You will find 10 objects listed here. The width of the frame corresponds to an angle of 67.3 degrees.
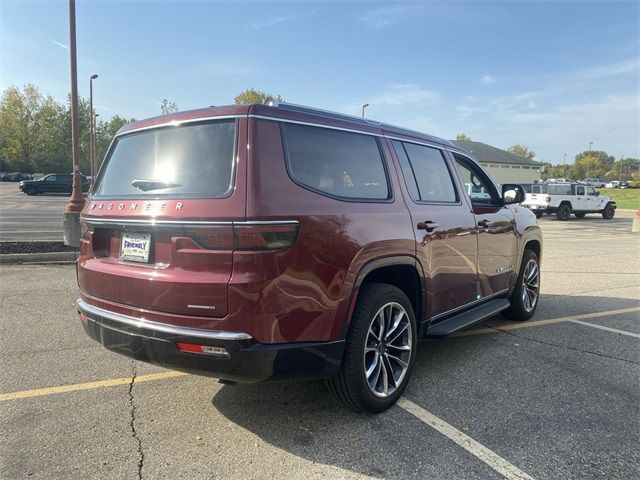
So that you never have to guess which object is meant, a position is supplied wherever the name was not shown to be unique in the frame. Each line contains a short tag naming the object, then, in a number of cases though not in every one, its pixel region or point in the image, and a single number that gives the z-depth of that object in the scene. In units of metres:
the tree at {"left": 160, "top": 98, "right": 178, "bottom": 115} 40.76
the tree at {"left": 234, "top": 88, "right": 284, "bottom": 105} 45.70
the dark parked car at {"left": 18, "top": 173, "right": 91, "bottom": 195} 36.47
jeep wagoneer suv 2.57
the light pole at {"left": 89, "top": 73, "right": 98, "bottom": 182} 31.94
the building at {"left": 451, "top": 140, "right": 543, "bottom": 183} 59.03
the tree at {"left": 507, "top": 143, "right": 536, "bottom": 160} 140.62
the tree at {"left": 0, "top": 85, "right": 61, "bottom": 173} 61.19
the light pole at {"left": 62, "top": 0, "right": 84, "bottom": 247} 9.48
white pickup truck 25.73
